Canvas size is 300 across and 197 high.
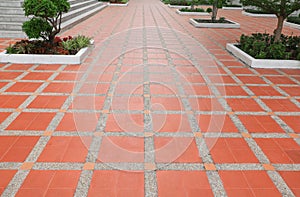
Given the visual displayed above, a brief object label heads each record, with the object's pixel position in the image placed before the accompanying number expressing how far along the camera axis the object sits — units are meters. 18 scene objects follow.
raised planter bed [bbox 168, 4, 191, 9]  21.09
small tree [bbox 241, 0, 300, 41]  7.15
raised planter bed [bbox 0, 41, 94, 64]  6.37
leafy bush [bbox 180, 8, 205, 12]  17.03
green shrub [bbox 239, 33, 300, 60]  6.93
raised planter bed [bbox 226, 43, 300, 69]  6.64
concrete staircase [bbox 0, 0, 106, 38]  8.87
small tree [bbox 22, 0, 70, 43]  6.06
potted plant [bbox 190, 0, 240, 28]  12.17
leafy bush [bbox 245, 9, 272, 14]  17.48
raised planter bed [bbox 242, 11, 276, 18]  17.34
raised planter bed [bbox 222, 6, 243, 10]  21.42
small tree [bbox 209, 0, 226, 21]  11.51
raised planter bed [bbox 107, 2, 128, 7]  22.19
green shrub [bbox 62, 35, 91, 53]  6.89
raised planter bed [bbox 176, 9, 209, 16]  16.59
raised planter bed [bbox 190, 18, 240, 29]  12.41
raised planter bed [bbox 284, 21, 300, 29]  13.31
